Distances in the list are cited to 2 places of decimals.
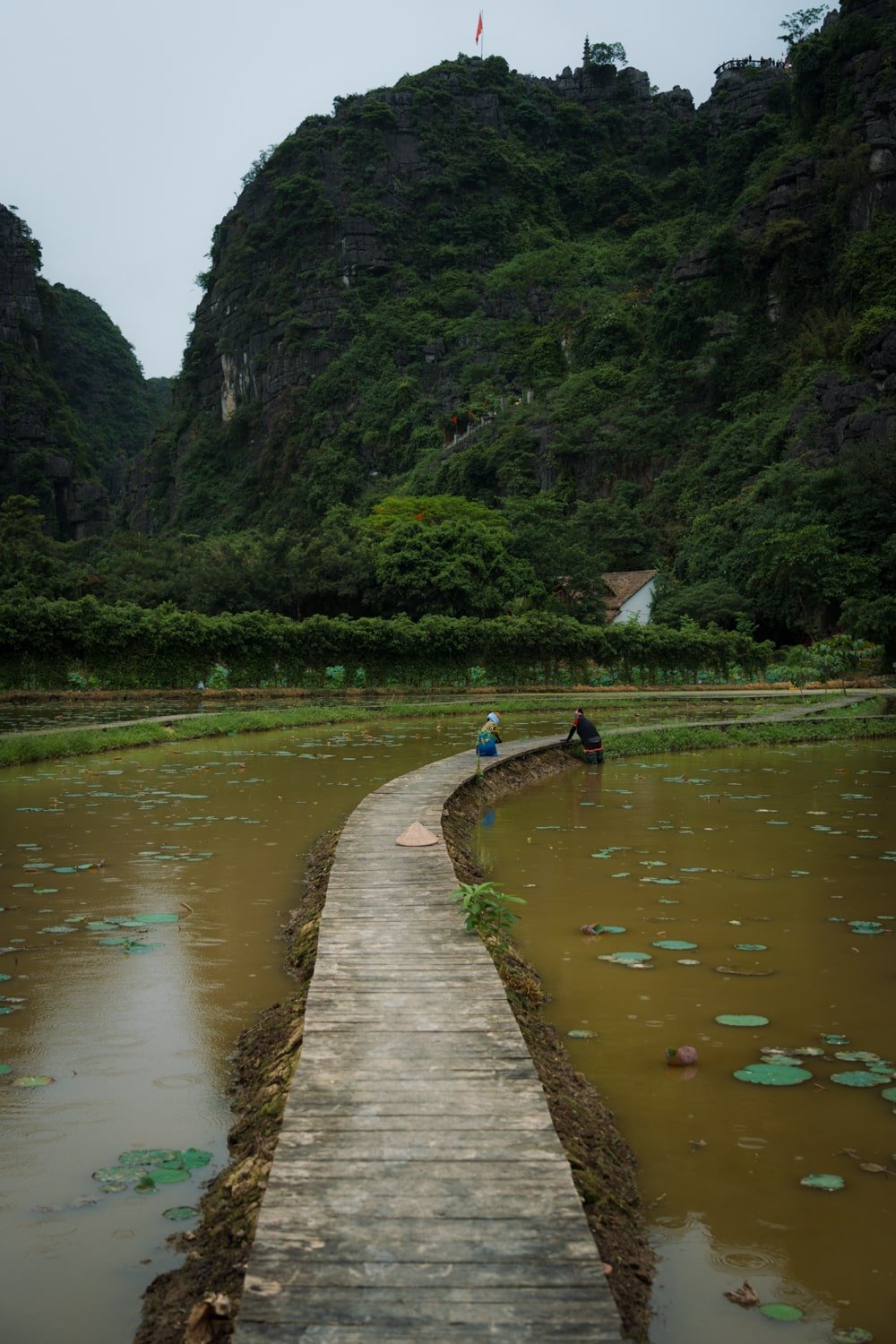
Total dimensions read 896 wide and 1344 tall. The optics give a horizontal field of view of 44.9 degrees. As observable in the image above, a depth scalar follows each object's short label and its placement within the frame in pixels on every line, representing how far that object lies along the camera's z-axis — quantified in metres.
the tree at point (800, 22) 75.06
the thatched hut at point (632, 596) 53.53
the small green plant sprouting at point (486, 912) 6.00
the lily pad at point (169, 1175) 3.85
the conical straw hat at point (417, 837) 8.47
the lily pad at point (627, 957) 6.38
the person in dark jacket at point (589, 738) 16.45
